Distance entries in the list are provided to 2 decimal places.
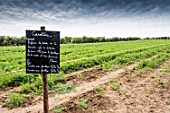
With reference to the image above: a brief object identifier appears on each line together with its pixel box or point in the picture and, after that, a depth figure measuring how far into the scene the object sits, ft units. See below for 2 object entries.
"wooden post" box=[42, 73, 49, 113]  8.43
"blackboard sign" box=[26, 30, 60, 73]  8.13
